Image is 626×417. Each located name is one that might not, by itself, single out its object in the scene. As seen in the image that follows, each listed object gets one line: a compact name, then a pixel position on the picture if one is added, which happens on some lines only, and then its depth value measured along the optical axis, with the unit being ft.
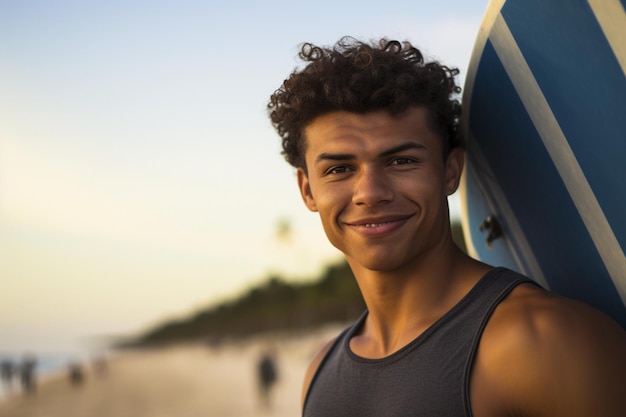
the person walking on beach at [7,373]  148.54
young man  6.01
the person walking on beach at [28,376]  132.55
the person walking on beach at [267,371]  68.90
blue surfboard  6.08
